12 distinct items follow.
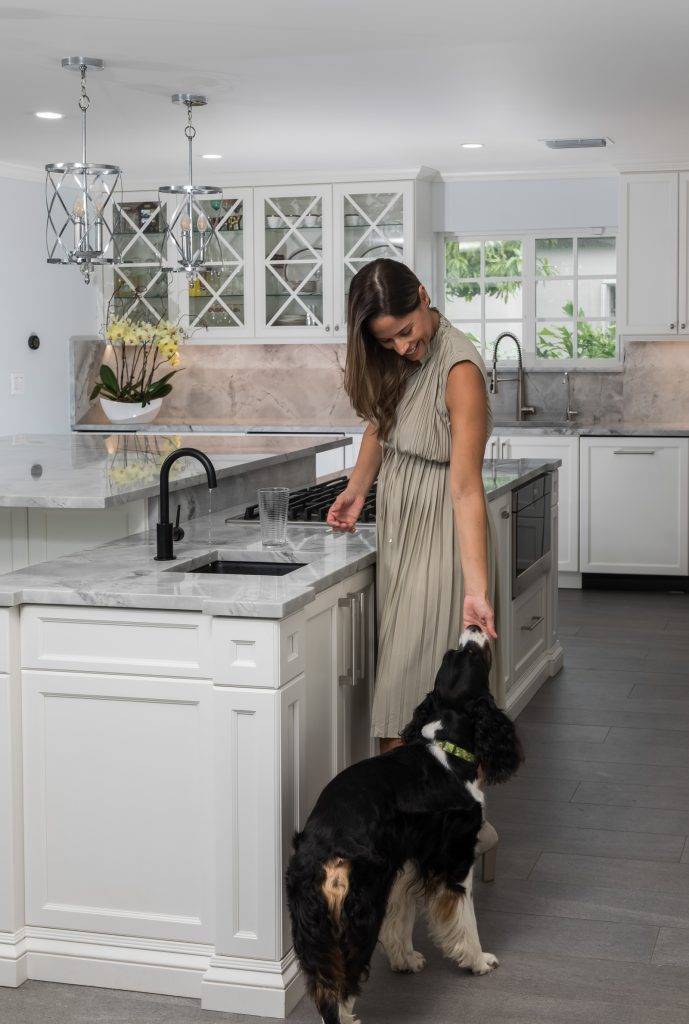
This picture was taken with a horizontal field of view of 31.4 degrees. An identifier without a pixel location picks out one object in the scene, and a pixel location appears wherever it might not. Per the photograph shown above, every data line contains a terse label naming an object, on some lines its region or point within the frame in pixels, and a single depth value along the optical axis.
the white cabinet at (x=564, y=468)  6.91
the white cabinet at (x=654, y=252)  6.88
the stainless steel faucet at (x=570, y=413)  7.42
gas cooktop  3.57
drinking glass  3.07
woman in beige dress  2.67
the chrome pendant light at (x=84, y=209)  4.09
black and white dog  2.22
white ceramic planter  7.42
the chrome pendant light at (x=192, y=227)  4.70
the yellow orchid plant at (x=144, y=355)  7.33
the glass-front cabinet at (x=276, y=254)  7.18
